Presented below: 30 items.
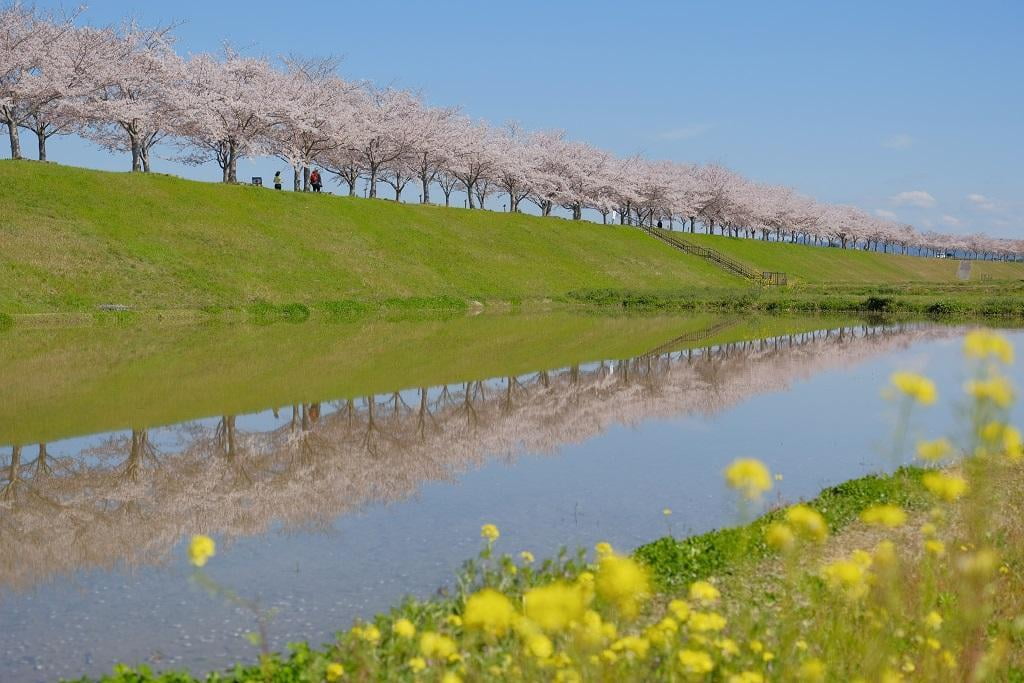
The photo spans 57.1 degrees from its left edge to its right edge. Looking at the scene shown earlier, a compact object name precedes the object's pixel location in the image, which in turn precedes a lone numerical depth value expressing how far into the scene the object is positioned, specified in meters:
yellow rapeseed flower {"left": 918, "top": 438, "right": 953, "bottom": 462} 5.46
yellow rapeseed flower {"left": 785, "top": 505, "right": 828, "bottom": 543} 4.84
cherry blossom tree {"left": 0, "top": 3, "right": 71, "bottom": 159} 50.00
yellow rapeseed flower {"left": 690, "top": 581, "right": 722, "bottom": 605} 4.80
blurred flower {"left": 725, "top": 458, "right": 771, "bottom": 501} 4.37
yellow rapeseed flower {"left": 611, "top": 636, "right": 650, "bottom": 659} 4.55
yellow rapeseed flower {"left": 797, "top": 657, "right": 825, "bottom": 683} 4.19
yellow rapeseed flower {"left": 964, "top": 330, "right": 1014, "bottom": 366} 4.71
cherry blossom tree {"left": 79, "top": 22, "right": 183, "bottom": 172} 54.91
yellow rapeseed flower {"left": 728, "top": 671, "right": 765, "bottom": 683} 4.49
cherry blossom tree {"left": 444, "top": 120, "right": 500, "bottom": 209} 85.12
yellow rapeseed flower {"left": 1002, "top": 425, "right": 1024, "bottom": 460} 4.81
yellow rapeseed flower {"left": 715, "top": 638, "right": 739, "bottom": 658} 4.90
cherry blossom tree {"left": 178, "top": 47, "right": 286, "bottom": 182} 60.25
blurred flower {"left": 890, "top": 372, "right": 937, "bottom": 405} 4.82
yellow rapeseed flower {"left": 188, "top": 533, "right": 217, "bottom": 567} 4.16
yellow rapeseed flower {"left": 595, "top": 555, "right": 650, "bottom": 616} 3.97
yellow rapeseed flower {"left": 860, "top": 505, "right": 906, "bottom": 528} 4.90
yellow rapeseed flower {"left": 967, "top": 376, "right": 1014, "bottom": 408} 4.48
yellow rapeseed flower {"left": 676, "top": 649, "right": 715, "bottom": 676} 4.34
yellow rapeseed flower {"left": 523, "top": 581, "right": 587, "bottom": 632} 3.71
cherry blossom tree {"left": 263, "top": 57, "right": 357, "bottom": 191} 66.03
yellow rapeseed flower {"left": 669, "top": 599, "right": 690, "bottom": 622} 4.96
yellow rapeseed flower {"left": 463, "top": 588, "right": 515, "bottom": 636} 3.93
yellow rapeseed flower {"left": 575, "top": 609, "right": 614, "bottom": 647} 4.32
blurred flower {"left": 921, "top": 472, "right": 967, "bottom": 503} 5.07
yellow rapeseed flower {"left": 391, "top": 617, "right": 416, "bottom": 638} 4.71
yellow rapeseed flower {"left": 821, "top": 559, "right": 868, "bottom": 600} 4.79
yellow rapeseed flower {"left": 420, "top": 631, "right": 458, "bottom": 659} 4.41
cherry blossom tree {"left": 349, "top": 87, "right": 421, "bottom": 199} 74.25
